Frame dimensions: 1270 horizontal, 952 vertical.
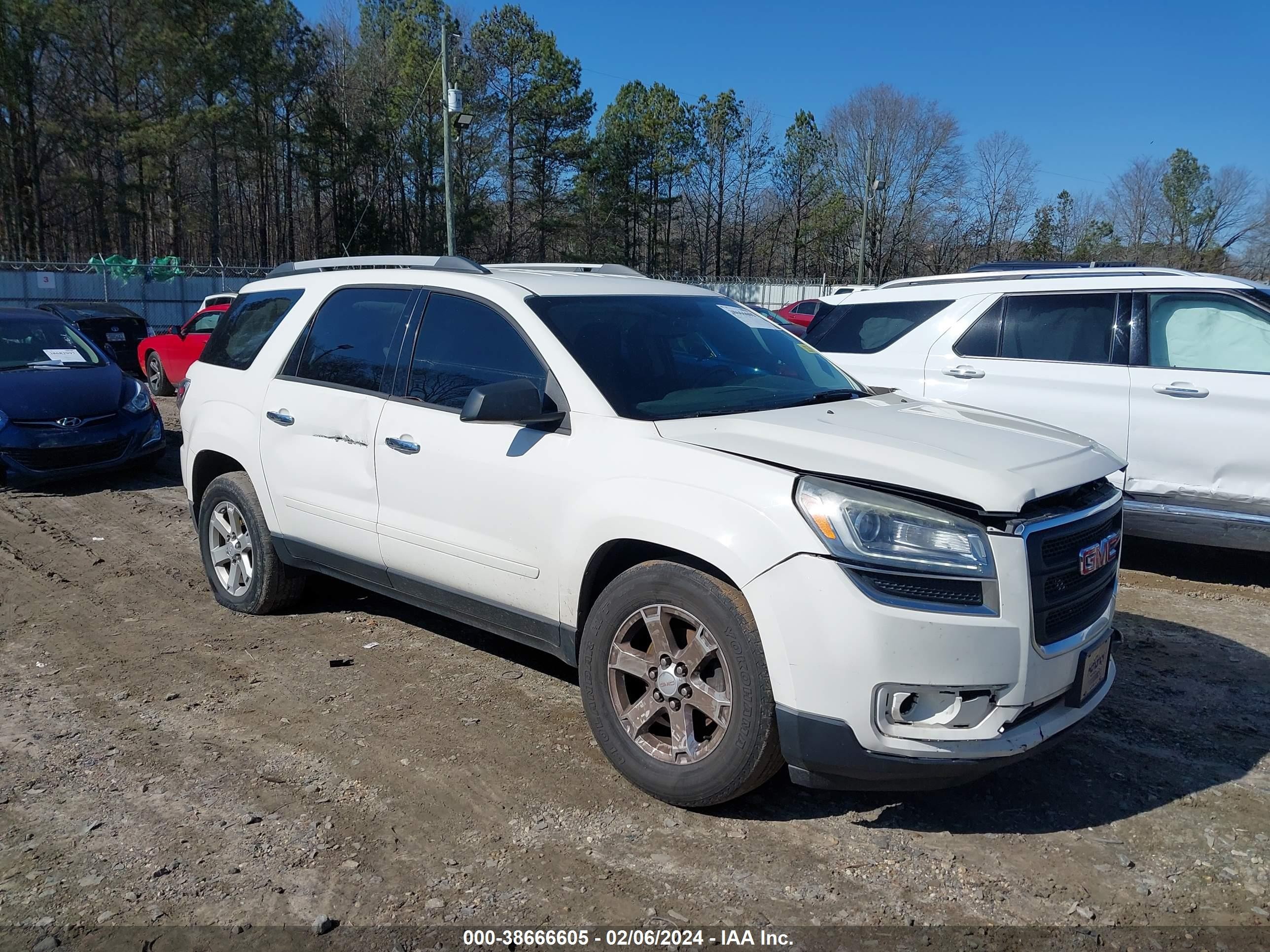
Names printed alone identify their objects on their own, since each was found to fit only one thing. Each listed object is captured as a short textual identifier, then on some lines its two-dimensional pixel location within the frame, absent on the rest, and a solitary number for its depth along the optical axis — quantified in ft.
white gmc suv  9.63
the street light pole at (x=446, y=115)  72.23
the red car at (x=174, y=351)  51.72
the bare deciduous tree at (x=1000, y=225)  184.14
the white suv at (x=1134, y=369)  19.33
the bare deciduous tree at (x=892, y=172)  192.24
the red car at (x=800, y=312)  80.38
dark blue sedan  28.32
